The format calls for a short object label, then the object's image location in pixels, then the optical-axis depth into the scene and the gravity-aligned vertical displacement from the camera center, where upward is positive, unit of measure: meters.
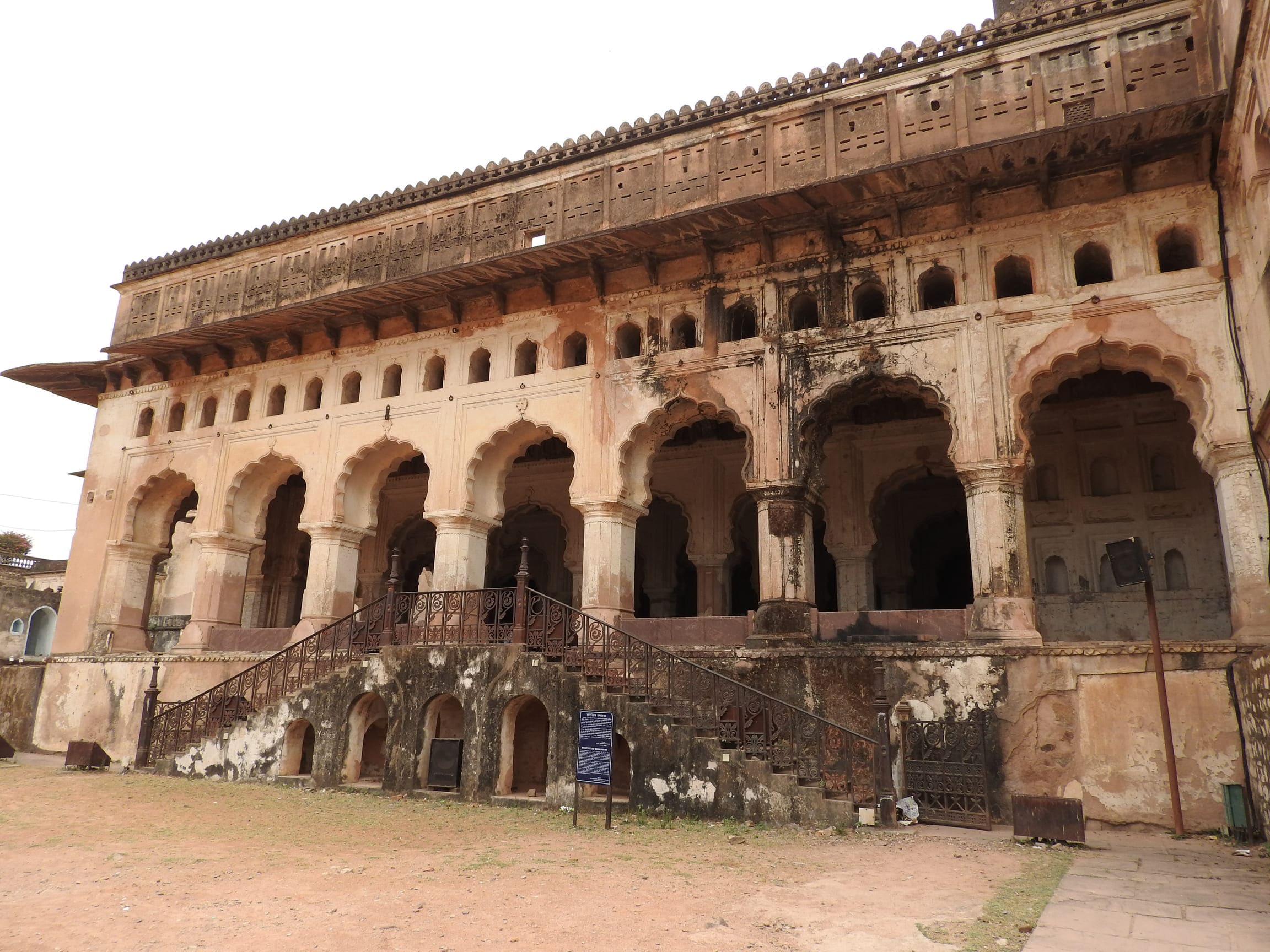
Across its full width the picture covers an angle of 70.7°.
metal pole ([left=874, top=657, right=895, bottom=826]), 9.98 -0.43
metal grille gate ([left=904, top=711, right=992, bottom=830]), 10.49 -0.44
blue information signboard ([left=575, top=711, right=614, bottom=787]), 10.12 -0.27
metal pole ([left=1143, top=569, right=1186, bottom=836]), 9.72 +0.19
